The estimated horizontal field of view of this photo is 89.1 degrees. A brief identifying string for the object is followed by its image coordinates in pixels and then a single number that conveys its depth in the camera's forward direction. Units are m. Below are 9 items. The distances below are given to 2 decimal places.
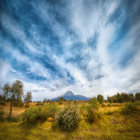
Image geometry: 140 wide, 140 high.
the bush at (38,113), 10.83
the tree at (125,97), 47.12
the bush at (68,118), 8.30
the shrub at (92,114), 9.09
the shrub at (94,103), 9.79
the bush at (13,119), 15.45
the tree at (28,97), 44.36
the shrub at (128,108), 9.24
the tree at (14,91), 20.20
